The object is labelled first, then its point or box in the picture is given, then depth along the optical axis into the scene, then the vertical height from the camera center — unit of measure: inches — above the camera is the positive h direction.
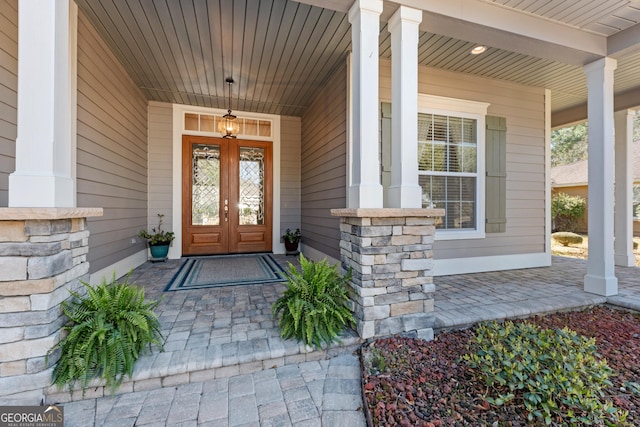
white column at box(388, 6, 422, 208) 93.0 +35.6
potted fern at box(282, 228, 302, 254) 219.9 -20.9
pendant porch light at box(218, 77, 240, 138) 183.4 +59.1
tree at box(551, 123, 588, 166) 569.8 +144.7
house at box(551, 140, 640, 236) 371.4 +49.1
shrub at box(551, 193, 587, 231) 386.3 +4.5
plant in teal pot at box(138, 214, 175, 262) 186.2 -20.0
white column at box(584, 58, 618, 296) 122.2 +16.4
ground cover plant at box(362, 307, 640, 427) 56.2 -40.9
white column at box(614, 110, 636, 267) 186.7 +17.3
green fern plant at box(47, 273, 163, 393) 62.7 -29.3
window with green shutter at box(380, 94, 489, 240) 154.9 +29.9
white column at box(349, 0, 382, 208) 89.0 +36.2
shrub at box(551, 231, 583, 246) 303.6 -26.9
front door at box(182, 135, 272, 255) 210.1 +14.2
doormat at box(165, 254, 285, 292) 142.3 -34.6
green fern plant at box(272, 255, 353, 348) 80.1 -27.7
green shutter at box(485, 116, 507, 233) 165.3 +23.4
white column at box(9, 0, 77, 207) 65.8 +25.1
